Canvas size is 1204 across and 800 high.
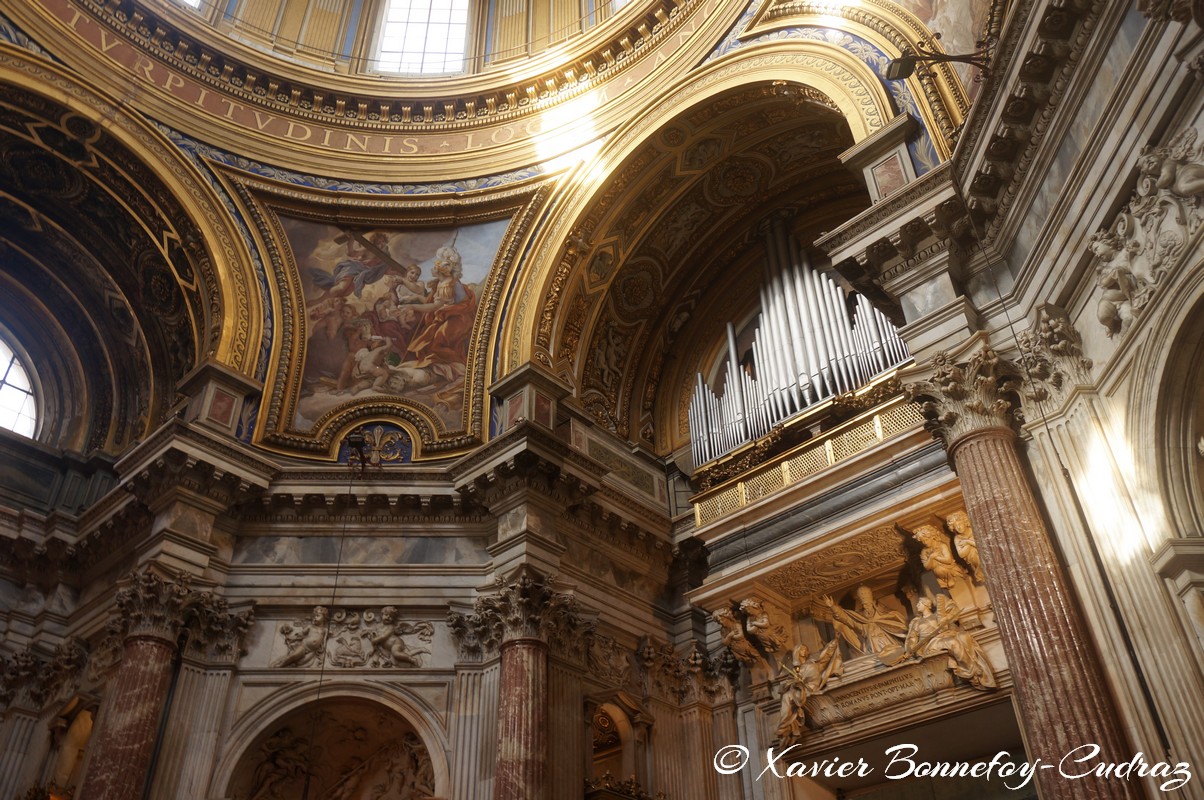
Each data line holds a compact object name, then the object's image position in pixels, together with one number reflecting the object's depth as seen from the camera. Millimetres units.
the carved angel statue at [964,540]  9727
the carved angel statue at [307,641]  10961
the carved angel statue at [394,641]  11023
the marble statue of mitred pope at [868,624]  10398
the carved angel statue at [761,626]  11109
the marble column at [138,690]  9578
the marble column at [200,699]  9984
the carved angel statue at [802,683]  10594
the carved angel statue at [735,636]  11320
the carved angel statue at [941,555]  9945
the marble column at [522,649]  9594
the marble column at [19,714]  11617
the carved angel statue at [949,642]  9391
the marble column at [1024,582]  5984
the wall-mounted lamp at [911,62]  7914
